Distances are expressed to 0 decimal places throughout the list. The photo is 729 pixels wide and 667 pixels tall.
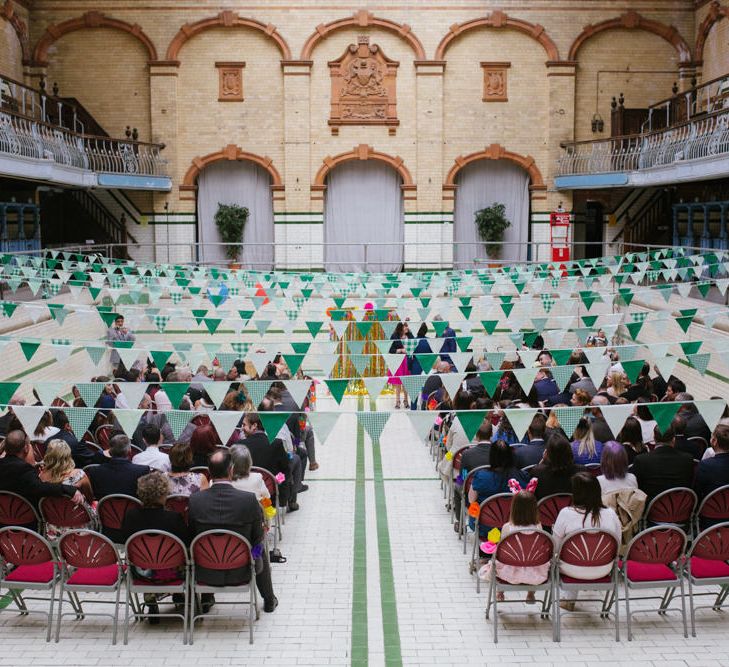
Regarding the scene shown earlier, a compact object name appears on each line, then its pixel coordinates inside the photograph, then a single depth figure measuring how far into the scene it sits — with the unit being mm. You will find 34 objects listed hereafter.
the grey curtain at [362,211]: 27594
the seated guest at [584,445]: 8945
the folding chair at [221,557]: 6961
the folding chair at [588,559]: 6953
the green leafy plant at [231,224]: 26844
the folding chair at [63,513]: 7785
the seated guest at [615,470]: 7785
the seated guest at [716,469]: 7895
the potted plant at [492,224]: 26875
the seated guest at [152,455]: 8742
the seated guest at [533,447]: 8727
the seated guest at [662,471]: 8023
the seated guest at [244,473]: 7840
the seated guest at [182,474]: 8031
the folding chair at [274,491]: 8773
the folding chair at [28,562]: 7121
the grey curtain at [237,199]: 27516
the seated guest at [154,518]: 7109
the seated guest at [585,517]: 7070
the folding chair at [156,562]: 6926
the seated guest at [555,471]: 8055
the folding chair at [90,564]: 7023
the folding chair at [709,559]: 7188
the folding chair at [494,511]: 7949
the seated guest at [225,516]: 7133
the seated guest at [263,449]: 9484
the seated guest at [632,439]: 8617
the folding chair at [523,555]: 6996
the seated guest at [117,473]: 8047
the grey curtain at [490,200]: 27516
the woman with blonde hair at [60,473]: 7844
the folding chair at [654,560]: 7031
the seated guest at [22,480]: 7766
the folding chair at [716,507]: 7719
